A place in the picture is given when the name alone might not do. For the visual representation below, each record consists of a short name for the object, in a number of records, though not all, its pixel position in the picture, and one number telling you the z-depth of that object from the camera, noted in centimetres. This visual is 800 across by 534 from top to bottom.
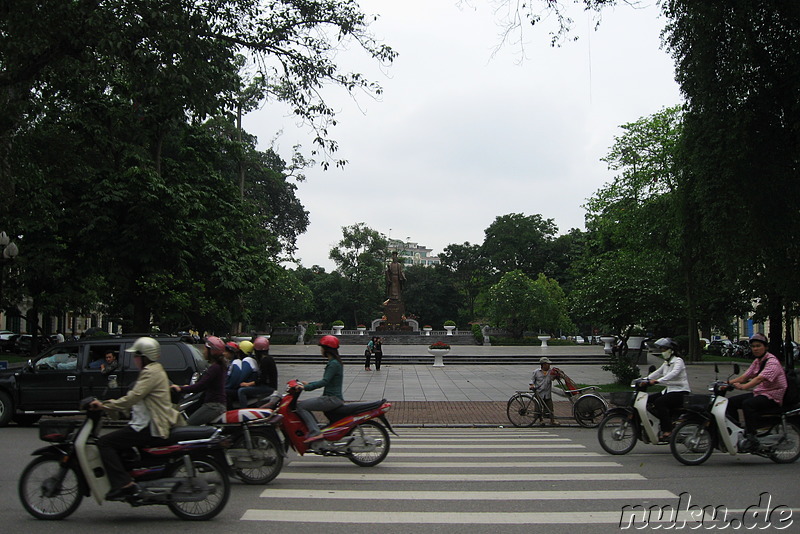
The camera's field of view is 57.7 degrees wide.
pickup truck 1391
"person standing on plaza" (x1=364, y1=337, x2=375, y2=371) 3272
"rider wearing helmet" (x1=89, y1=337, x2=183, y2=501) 651
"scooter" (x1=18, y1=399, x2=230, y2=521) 659
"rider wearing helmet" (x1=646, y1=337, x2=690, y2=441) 1025
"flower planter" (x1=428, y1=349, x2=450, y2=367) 3716
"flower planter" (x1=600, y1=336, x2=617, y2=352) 4566
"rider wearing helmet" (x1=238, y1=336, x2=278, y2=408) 1034
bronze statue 6212
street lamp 2023
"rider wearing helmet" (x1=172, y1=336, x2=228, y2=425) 881
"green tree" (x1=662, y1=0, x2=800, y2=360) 1372
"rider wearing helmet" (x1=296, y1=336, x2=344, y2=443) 941
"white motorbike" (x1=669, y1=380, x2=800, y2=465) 971
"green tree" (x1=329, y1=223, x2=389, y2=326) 7806
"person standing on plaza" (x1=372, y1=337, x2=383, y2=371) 3241
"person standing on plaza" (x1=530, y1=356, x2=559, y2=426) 1512
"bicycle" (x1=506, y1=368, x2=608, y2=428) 1477
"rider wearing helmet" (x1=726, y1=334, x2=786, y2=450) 990
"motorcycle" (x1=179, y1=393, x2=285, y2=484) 852
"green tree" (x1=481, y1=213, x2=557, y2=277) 8369
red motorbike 938
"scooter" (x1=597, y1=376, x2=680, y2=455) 1056
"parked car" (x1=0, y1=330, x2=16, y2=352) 4462
